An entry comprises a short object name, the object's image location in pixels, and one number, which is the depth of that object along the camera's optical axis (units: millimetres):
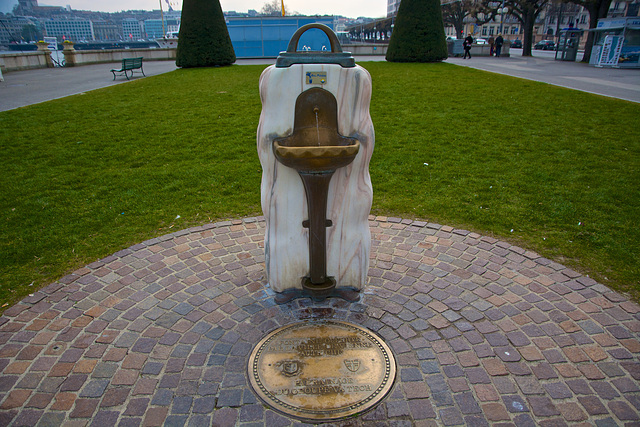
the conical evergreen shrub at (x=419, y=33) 21344
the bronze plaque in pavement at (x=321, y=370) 2793
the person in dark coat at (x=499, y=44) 29383
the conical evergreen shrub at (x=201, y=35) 21266
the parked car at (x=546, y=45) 50844
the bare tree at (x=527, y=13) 30203
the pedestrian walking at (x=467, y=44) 27378
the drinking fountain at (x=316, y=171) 3211
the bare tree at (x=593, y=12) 24812
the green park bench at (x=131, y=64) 18484
